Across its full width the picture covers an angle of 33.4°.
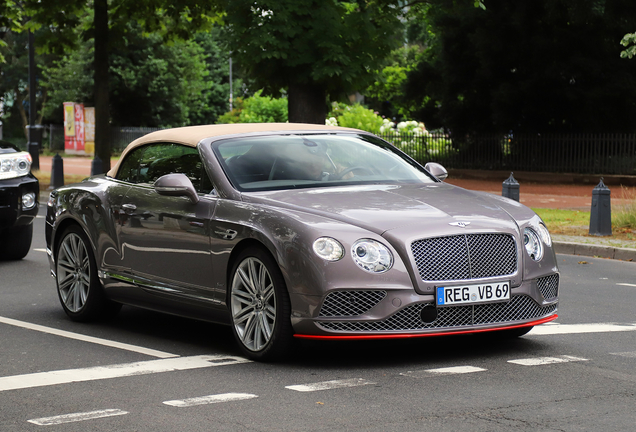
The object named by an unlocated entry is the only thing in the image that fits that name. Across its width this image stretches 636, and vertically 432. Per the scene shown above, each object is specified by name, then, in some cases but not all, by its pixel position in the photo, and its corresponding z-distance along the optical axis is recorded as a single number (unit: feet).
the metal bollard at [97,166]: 85.76
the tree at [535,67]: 96.53
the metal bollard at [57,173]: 87.61
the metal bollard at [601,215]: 50.88
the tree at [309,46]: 81.51
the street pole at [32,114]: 102.11
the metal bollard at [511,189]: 58.18
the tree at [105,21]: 87.76
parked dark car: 40.04
